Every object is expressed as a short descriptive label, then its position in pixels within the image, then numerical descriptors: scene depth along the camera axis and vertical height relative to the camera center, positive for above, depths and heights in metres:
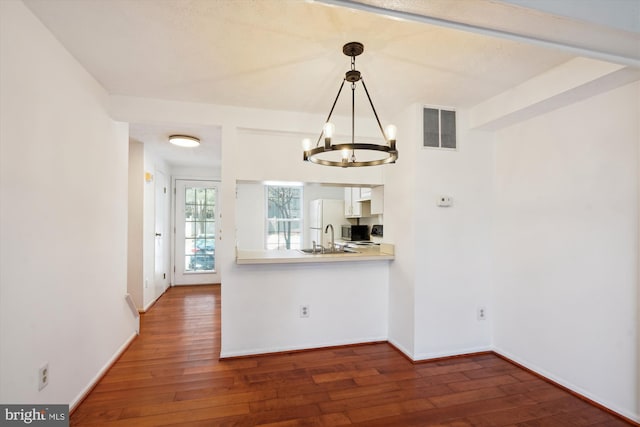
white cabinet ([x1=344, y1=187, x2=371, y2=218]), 5.15 +0.17
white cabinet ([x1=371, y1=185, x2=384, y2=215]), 3.66 +0.19
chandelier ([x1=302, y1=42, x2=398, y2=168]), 1.91 +0.44
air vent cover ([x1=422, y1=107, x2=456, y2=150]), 3.01 +0.84
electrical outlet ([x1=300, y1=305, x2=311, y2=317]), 3.20 -0.95
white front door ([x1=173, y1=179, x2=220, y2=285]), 6.16 -0.32
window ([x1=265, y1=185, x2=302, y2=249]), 6.52 -0.05
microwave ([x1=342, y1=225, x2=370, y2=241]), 5.40 -0.28
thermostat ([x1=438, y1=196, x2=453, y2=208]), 3.03 +0.14
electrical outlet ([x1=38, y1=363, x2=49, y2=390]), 1.78 -0.91
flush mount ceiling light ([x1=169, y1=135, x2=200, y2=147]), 3.85 +0.92
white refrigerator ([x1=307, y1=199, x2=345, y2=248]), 5.91 -0.03
